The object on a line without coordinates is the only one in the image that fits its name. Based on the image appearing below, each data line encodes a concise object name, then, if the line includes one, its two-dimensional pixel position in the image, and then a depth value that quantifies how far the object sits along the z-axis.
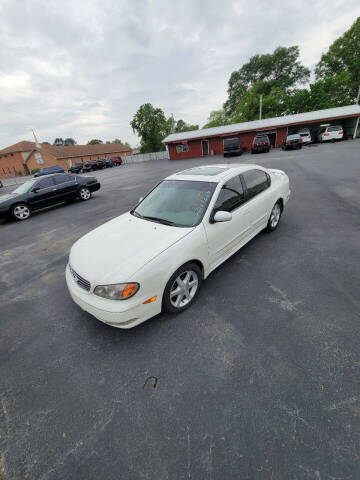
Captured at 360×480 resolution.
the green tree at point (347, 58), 36.22
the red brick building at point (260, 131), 24.38
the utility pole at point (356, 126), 24.23
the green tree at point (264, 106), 38.91
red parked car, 41.03
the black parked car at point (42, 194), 7.95
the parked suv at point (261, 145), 20.78
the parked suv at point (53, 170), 27.98
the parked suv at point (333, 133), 22.66
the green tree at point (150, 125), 51.64
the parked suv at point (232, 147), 21.75
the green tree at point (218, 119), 54.88
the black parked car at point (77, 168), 31.60
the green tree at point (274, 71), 46.44
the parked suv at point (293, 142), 20.09
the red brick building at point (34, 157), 42.72
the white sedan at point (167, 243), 2.28
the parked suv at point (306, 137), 23.27
